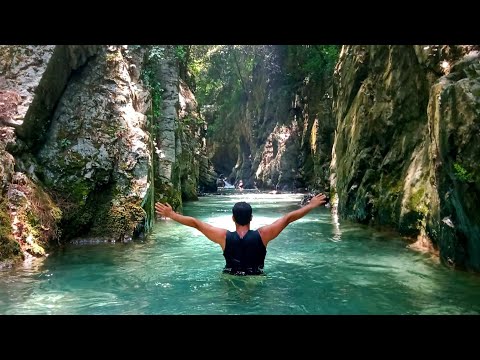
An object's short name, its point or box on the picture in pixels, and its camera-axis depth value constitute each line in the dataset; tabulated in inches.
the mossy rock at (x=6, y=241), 271.7
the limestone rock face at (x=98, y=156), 370.9
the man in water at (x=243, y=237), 207.5
